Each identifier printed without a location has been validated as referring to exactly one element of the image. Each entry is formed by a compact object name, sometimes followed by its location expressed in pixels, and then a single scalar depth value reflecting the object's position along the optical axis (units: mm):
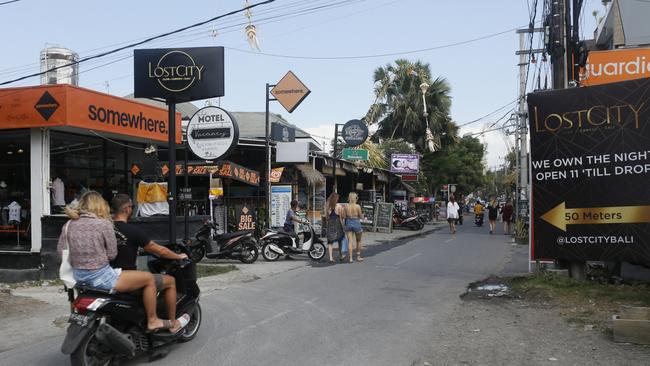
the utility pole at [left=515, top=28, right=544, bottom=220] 29086
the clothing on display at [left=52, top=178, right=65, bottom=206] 13227
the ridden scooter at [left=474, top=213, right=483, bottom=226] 36350
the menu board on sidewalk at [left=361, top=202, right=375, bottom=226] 28422
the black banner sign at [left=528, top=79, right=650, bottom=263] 9031
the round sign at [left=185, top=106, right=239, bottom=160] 12594
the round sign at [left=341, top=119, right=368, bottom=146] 22344
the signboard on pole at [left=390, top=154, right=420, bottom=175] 34625
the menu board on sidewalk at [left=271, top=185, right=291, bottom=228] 19969
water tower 22922
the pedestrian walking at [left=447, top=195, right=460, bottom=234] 27141
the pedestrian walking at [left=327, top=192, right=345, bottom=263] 14875
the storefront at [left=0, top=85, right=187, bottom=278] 12305
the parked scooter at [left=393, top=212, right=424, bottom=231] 31375
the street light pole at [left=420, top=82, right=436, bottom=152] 34562
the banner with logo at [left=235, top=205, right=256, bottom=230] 19000
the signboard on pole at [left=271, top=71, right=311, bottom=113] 18188
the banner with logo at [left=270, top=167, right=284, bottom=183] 19641
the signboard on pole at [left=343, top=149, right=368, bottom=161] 23406
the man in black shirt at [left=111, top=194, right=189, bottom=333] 5676
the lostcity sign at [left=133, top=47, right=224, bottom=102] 10477
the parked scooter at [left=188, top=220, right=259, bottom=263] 14414
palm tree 36906
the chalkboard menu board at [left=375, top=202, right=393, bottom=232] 28234
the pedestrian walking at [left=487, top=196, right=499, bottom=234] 27473
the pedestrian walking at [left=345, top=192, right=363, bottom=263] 14797
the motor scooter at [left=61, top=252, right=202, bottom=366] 5000
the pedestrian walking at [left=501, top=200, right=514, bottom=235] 26705
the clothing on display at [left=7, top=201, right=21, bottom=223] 13773
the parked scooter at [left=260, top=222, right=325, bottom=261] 15211
